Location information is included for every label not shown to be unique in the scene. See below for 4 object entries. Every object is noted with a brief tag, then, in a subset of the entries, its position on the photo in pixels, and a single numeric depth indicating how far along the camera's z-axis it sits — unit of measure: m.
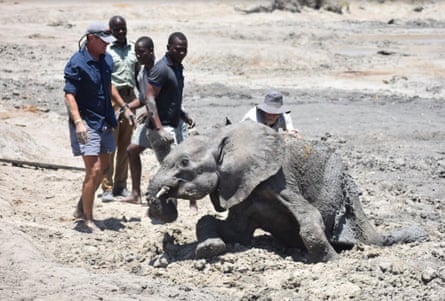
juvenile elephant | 14.21
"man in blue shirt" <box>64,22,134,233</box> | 16.72
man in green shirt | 19.98
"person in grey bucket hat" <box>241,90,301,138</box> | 15.95
